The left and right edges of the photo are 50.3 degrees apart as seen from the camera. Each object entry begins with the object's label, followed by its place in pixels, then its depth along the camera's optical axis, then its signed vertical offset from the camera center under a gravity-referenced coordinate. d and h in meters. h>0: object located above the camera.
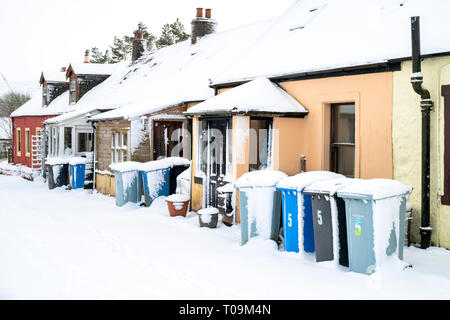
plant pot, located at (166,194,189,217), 10.52 -1.23
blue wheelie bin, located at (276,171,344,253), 6.88 -0.93
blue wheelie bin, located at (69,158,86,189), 16.44 -0.77
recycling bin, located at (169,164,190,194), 12.22 -0.65
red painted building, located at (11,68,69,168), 23.84 +1.82
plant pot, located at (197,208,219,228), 9.43 -1.37
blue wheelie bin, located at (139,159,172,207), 11.77 -0.74
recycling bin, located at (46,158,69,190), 16.89 -0.79
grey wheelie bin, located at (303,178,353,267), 6.29 -0.98
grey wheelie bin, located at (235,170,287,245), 7.58 -0.91
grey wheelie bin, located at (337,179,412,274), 5.87 -0.93
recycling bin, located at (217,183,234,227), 9.56 -1.13
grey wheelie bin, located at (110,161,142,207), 12.24 -0.87
